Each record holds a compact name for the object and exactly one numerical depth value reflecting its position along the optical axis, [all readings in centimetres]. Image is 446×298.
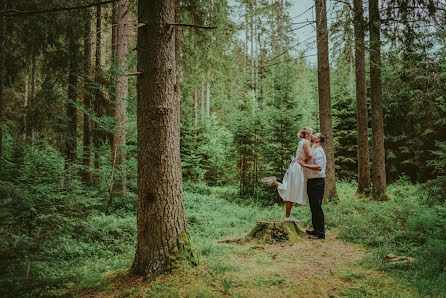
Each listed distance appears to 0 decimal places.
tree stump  602
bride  636
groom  611
